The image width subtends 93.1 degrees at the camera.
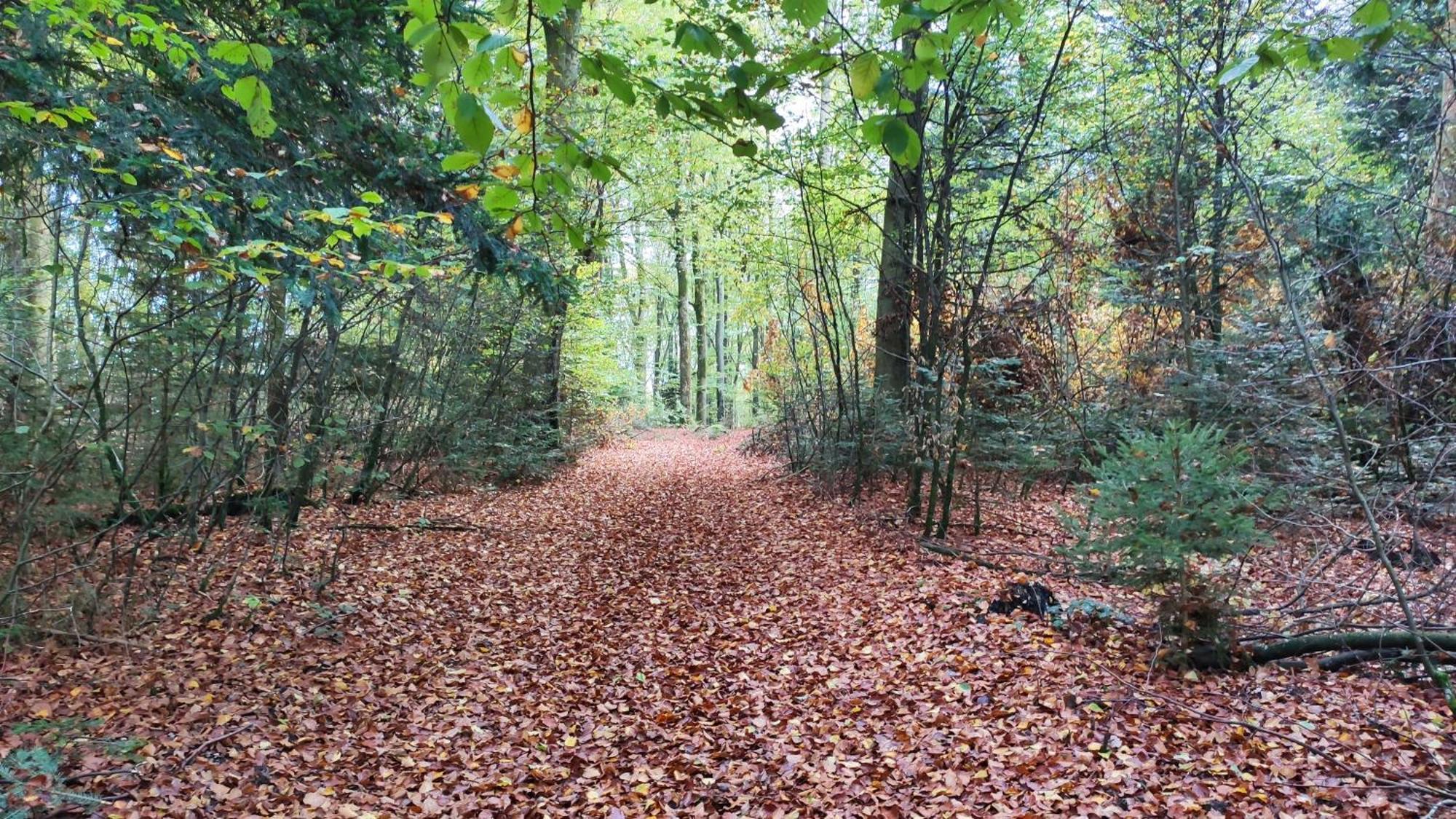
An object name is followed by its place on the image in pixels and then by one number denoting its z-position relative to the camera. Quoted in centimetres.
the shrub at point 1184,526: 441
